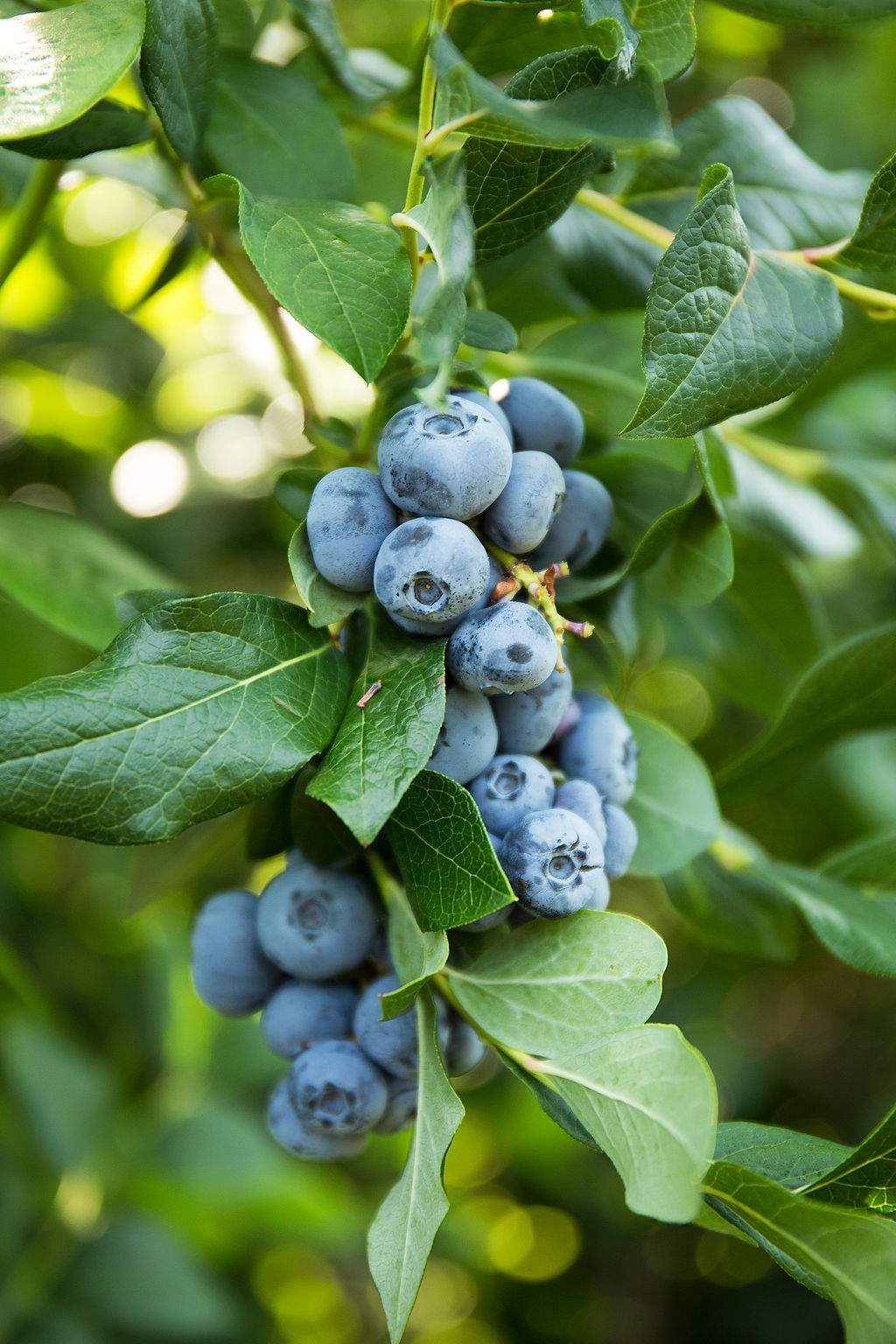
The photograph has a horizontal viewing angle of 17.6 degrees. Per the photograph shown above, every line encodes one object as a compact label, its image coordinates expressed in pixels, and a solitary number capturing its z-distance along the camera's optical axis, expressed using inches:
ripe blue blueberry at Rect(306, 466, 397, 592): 14.6
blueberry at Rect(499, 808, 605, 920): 14.6
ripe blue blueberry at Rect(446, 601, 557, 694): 14.3
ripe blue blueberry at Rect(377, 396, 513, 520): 14.3
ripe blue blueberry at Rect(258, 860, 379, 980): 15.5
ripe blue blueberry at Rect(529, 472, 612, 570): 15.6
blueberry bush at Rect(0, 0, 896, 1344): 14.3
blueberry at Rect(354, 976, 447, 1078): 15.6
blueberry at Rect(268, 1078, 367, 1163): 16.1
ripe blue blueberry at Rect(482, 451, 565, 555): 14.7
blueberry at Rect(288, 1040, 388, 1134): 15.6
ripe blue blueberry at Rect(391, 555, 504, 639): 14.7
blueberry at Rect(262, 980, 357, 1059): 15.9
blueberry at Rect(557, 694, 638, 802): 15.5
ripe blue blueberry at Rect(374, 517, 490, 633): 14.3
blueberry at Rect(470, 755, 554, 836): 15.0
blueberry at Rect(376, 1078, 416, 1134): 15.9
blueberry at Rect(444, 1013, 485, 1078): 15.8
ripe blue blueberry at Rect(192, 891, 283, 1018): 16.2
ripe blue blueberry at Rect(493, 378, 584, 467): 15.4
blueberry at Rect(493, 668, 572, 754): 15.1
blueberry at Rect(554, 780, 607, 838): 15.1
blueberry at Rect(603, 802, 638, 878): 15.5
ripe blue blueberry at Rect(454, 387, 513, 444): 14.8
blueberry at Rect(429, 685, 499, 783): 14.7
